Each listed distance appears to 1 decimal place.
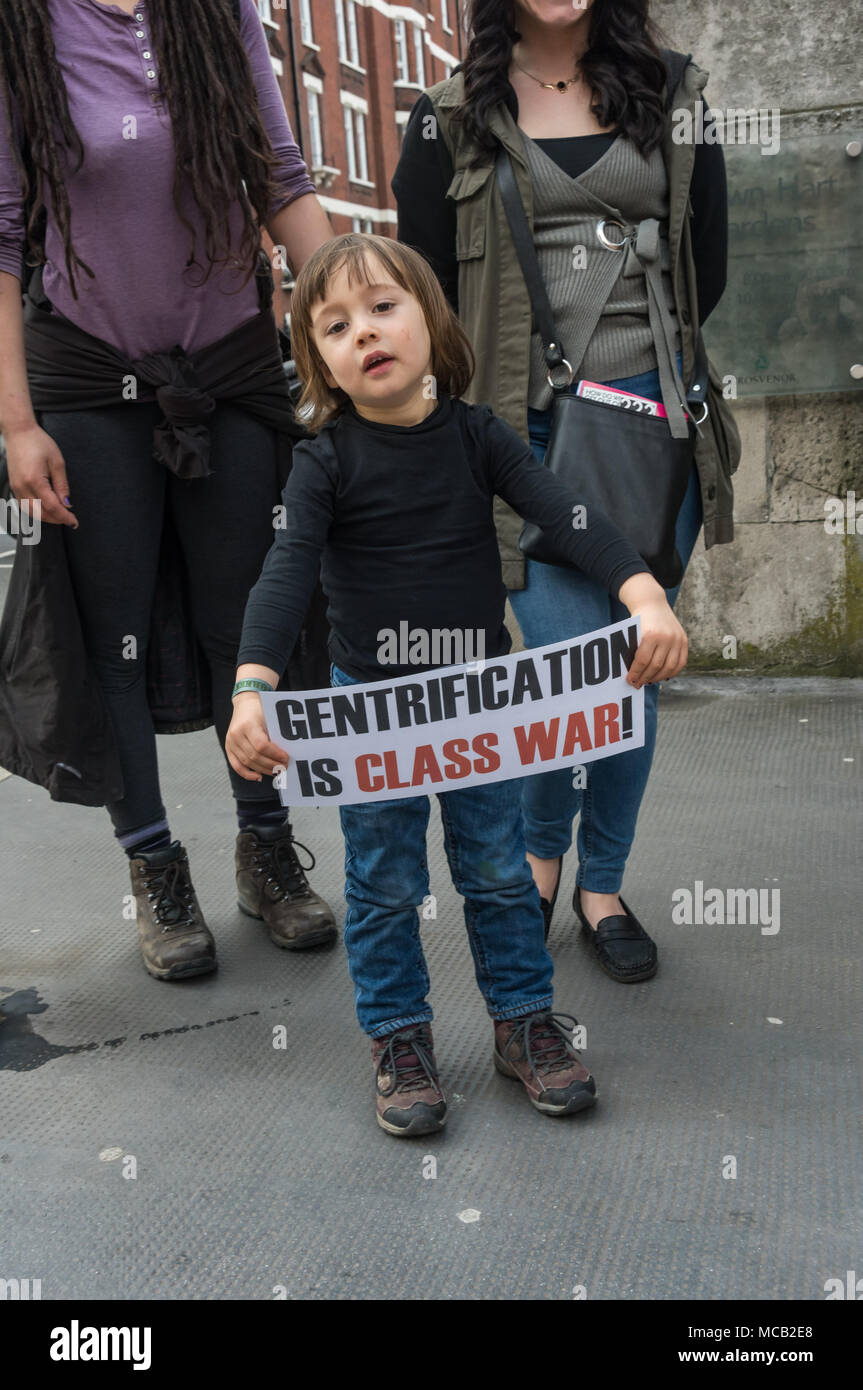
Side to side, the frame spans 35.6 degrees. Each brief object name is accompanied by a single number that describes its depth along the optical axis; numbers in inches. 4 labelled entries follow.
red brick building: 1320.1
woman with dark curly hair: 96.8
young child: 80.7
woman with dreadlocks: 97.7
